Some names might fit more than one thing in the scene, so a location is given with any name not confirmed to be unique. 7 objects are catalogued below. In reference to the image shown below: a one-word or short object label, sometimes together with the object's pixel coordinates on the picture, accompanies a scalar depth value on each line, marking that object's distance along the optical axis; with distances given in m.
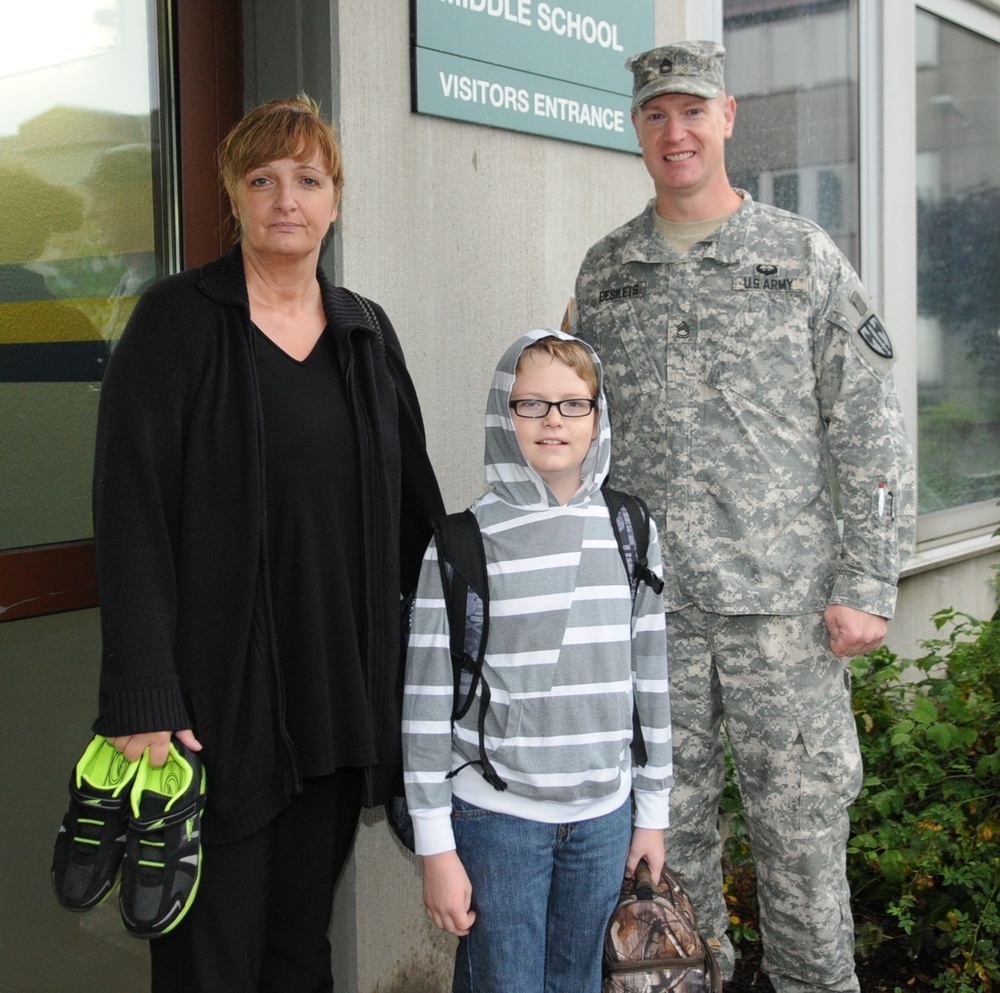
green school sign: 2.93
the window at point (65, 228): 2.45
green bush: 3.37
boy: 2.00
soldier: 2.58
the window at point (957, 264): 5.54
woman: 1.88
